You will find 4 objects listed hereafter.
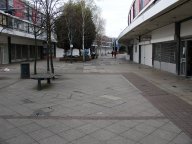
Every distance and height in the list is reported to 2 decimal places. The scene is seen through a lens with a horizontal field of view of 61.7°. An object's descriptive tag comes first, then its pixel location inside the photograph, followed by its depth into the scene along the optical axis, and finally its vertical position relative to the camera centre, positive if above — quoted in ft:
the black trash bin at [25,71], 30.96 -1.60
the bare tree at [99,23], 105.22 +30.85
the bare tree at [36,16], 34.12 +10.50
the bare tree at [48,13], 30.90 +9.96
